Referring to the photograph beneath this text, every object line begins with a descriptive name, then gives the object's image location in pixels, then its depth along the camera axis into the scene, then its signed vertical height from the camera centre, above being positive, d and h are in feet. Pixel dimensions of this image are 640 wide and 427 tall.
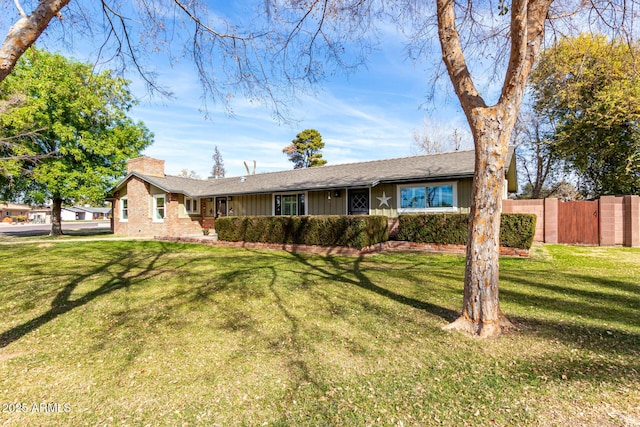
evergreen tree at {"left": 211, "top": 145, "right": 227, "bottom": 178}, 250.78 +37.52
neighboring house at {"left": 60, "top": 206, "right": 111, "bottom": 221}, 228.31 -0.74
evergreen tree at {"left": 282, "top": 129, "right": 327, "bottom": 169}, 140.46 +29.52
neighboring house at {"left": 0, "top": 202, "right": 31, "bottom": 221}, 189.94 +0.63
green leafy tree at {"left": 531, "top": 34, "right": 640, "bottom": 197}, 56.44 +15.88
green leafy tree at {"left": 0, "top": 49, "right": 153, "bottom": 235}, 55.67 +15.22
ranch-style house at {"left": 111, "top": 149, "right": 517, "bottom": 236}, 42.42 +3.32
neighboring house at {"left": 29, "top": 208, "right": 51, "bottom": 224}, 181.13 -2.47
